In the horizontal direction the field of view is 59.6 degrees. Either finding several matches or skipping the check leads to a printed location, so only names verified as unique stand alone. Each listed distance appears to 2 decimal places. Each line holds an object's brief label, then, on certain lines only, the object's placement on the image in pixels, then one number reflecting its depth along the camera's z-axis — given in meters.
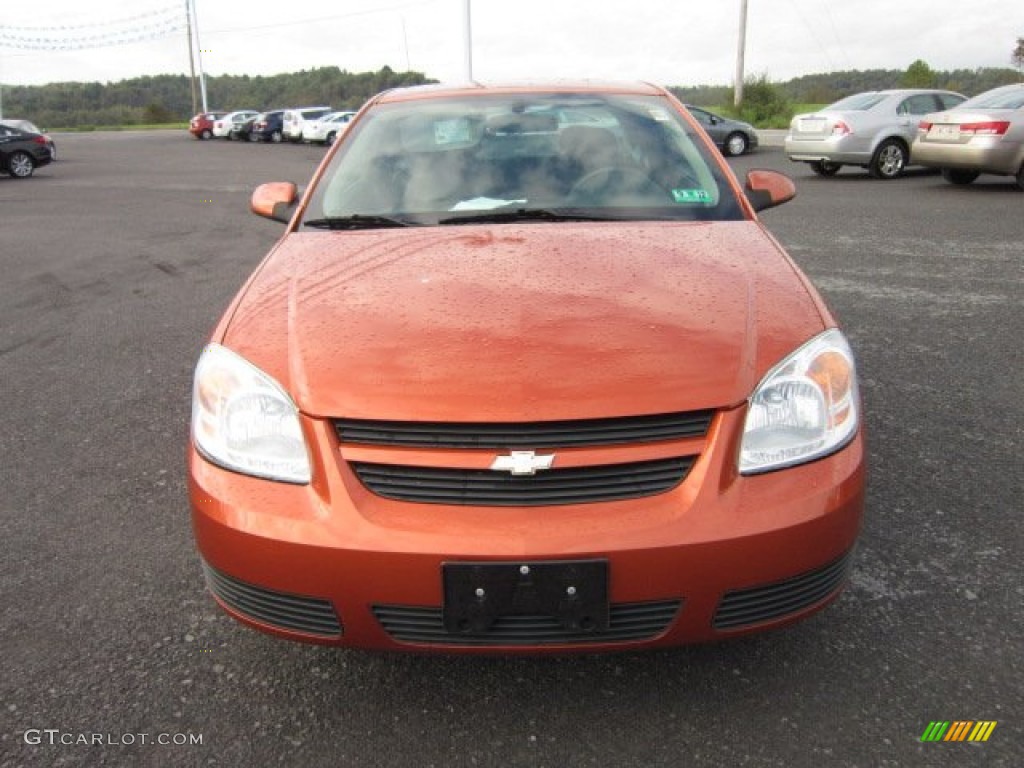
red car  41.34
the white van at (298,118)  34.34
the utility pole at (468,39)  29.17
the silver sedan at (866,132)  14.11
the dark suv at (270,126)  36.61
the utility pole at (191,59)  61.91
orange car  1.84
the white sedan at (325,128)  32.47
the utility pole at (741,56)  31.02
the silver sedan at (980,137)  11.48
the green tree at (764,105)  30.11
